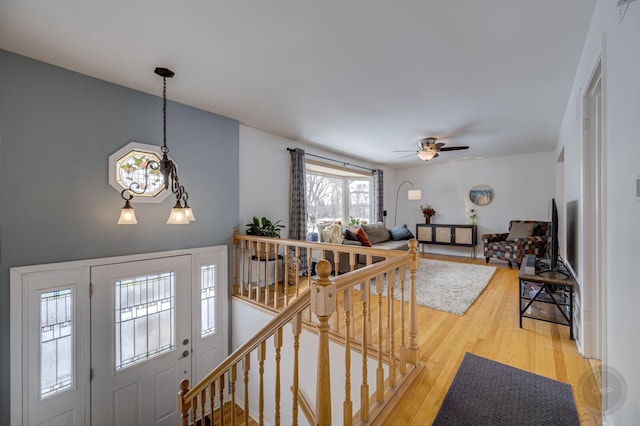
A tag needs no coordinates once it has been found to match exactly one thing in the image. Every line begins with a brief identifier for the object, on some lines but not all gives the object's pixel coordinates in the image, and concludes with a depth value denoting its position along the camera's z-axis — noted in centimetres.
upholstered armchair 511
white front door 257
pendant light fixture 233
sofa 449
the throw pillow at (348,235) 472
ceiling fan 429
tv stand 259
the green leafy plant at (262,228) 376
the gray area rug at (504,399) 159
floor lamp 661
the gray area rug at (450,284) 341
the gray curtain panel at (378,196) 685
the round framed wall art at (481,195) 639
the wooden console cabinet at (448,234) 629
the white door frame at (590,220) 195
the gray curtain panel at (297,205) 453
